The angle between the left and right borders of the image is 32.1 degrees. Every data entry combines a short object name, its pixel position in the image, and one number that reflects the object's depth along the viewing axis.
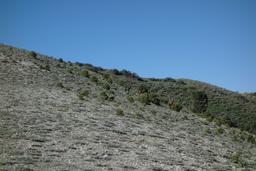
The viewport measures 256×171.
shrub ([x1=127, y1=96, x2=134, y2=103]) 37.47
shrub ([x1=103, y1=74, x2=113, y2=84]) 46.89
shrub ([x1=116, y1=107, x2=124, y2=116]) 29.98
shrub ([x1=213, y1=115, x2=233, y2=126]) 38.64
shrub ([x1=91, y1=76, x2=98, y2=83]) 43.84
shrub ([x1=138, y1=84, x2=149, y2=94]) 46.02
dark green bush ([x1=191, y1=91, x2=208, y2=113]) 66.87
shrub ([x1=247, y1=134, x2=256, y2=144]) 34.90
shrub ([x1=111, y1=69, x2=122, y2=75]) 72.16
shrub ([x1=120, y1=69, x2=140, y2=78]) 72.00
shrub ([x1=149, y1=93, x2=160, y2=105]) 40.53
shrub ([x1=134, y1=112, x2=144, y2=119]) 31.02
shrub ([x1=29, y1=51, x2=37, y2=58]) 49.10
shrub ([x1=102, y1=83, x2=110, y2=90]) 41.54
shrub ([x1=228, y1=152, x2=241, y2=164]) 23.39
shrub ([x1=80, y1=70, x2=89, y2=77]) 45.90
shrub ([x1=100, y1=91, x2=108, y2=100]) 36.12
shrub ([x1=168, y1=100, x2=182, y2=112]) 40.06
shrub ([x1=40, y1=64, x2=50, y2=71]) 42.94
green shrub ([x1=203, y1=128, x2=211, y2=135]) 31.31
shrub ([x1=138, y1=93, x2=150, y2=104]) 38.83
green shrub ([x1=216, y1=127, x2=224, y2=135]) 33.03
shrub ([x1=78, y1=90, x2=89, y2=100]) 33.45
